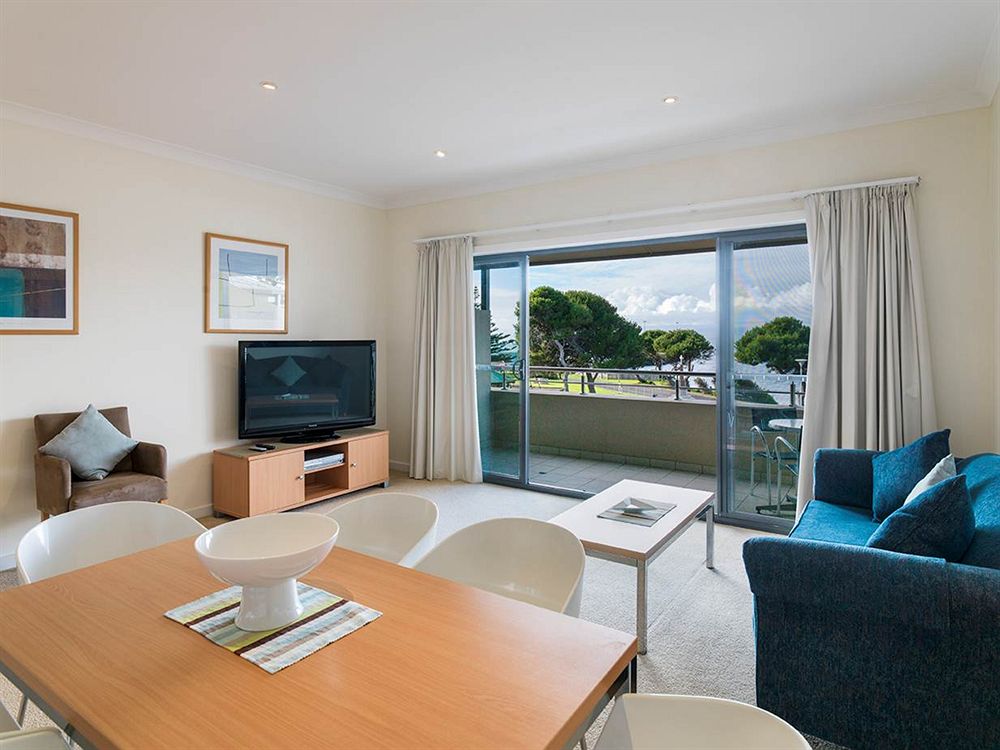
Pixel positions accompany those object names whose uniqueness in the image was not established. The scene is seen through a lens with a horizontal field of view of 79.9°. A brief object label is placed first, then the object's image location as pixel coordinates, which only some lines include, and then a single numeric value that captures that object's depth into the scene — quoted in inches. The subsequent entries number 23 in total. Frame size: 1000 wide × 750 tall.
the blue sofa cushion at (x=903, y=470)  108.5
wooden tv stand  166.7
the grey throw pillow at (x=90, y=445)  134.5
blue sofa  63.3
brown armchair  127.4
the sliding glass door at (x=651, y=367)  159.2
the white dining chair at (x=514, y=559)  70.6
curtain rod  138.9
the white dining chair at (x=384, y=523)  84.7
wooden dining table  38.1
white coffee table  99.3
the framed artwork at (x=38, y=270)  134.6
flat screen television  177.3
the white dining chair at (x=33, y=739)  42.1
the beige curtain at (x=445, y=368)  208.4
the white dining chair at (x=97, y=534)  72.8
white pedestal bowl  48.3
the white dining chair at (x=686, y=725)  41.4
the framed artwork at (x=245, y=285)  174.4
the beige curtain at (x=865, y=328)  134.0
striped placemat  47.6
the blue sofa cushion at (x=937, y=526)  72.2
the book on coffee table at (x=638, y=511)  115.2
